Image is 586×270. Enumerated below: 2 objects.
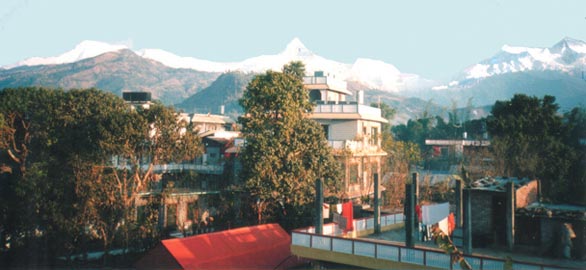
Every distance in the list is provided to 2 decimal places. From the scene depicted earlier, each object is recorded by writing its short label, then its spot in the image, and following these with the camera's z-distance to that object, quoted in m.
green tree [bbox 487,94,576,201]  32.56
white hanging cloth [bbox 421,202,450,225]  19.85
